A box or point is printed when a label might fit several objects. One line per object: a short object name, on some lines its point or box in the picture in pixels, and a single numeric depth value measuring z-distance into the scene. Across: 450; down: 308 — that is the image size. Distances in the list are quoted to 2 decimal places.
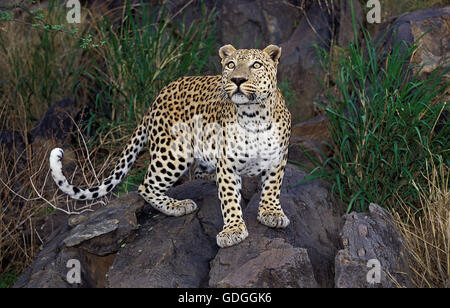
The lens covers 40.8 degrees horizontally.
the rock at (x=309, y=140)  7.72
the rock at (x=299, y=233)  5.07
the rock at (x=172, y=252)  5.23
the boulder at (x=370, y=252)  4.68
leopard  5.10
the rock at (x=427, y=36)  7.72
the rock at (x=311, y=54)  9.15
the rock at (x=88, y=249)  5.43
